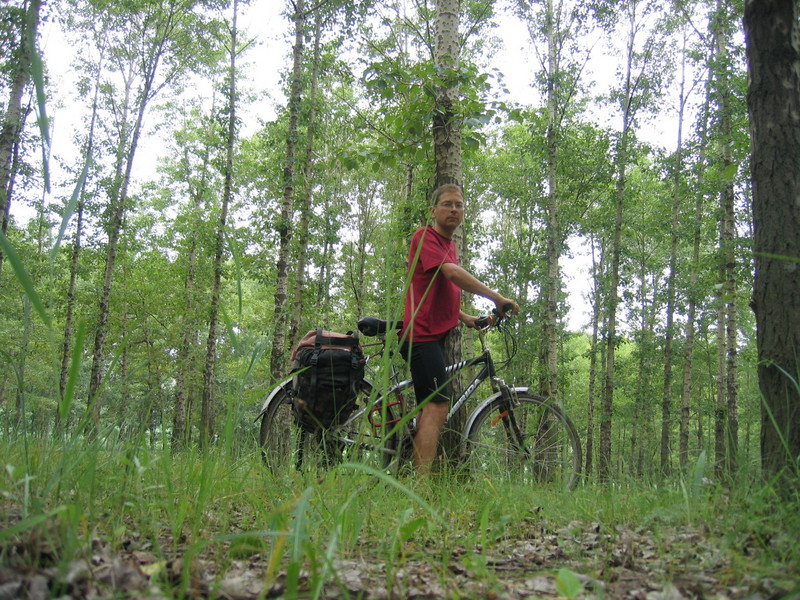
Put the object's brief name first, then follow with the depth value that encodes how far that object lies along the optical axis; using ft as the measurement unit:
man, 12.67
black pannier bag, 13.79
